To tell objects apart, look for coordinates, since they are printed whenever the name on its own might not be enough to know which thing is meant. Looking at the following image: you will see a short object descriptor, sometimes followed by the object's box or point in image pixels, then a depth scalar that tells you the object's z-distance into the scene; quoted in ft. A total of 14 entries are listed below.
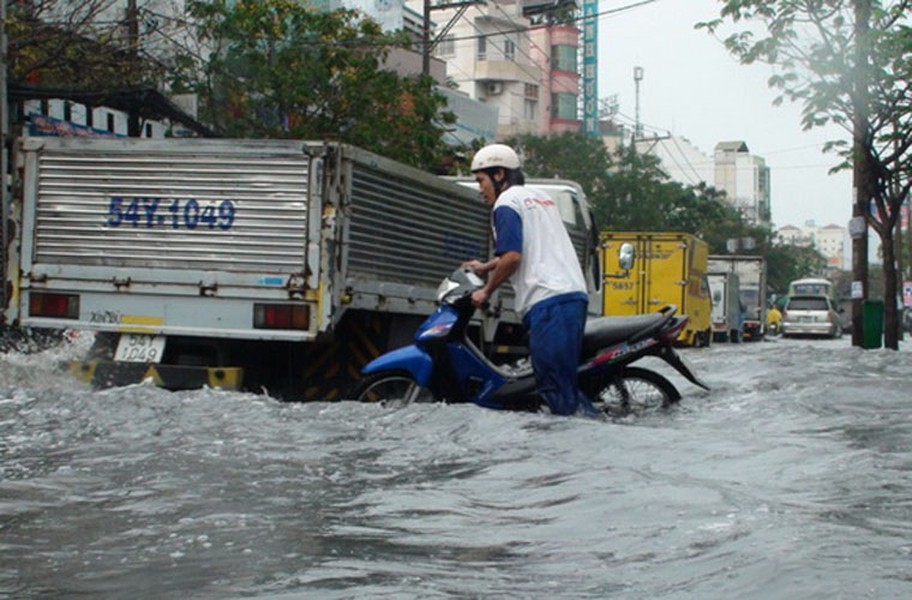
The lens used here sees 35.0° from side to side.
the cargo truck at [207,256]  30.68
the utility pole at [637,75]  320.50
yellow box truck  104.94
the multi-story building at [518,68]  242.58
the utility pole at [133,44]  69.19
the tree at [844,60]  75.61
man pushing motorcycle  25.91
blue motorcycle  27.53
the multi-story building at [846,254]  424.05
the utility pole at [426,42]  101.61
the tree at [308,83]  89.61
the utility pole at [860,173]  76.64
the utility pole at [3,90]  58.34
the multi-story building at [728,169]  407.64
